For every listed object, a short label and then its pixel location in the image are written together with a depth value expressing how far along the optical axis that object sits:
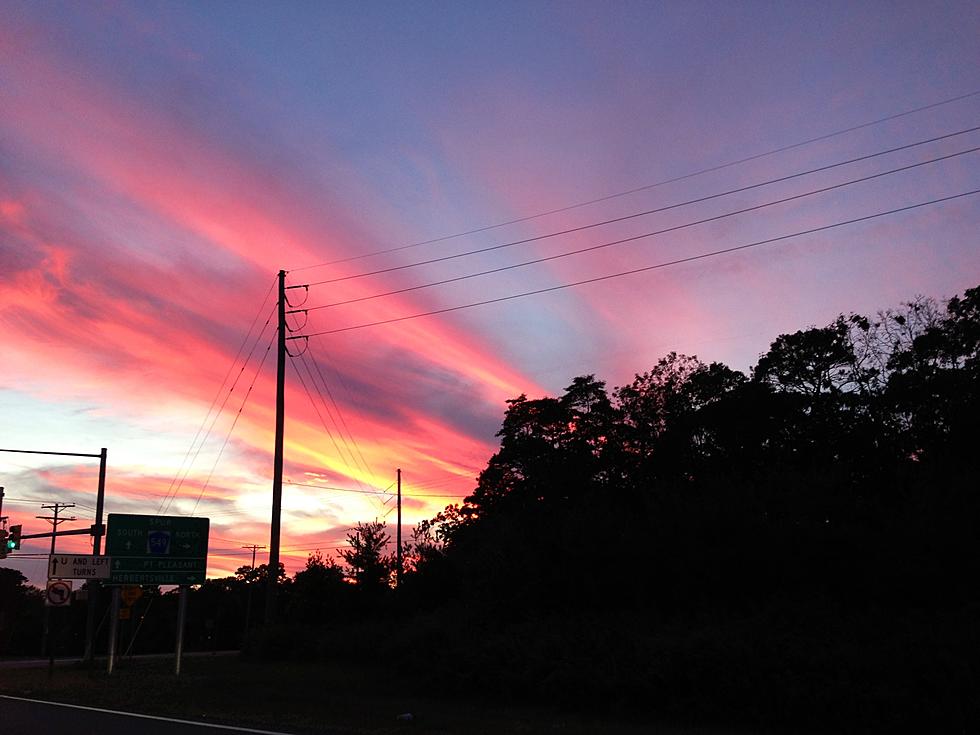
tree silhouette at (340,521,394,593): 45.69
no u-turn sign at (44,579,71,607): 27.75
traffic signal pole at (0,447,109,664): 40.44
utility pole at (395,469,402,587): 42.25
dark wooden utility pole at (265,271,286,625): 32.75
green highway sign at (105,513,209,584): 29.09
